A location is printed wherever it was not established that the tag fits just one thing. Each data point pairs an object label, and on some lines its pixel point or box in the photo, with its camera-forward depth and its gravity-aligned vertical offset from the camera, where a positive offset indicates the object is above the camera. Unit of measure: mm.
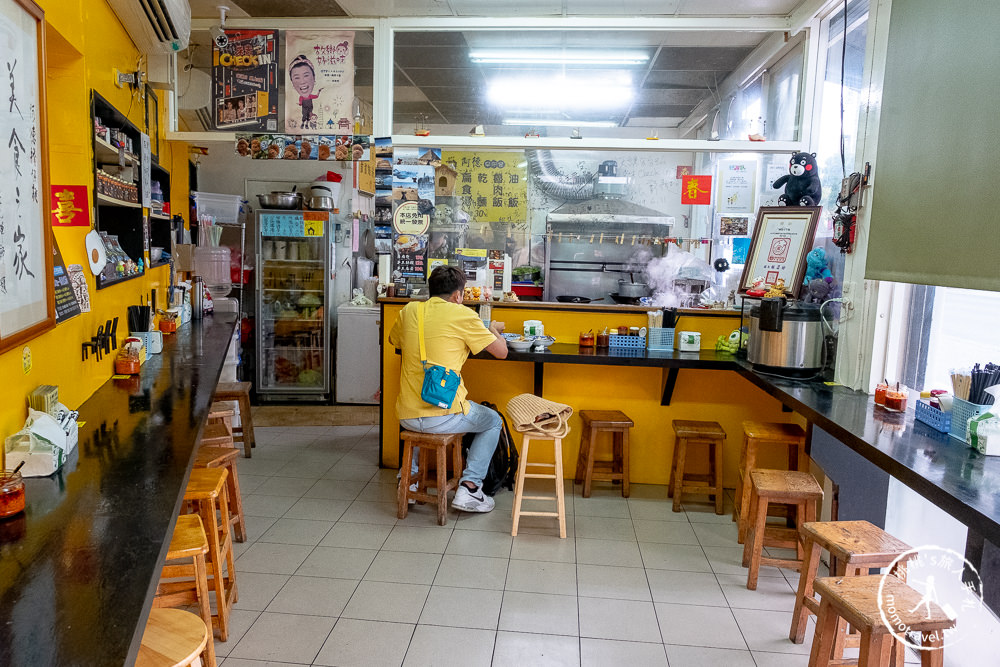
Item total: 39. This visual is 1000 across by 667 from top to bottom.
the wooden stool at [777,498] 3004 -1036
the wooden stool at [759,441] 3477 -907
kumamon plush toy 3805 +495
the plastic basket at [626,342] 4246 -512
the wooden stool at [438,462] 3695 -1178
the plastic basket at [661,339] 4262 -488
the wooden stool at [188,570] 2102 -1111
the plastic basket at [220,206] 6328 +361
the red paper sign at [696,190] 4660 +508
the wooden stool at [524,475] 3576 -1207
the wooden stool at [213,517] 2473 -1028
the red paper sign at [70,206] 2564 +126
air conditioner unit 3161 +1091
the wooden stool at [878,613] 1793 -930
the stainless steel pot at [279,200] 6492 +449
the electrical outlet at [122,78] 3281 +810
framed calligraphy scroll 1813 +148
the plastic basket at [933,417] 2460 -540
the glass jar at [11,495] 1608 -624
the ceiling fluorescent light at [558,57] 4594 +1383
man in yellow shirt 3691 -538
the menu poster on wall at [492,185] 6359 +668
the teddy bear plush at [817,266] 3678 +11
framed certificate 3727 +120
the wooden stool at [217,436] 3156 -904
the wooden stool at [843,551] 2225 -944
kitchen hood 6535 +455
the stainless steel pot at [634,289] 6238 -266
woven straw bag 3609 -865
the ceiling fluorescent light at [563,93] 4719 +1173
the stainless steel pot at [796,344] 3383 -387
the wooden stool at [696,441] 4027 -1128
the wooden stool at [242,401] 4594 -1104
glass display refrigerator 6648 -694
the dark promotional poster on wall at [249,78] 4453 +1105
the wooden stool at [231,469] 2850 -1077
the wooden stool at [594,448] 4164 -1202
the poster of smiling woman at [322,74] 4441 +1150
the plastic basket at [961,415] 2287 -492
